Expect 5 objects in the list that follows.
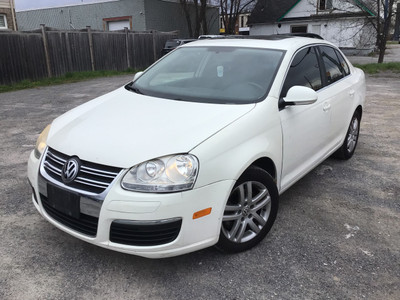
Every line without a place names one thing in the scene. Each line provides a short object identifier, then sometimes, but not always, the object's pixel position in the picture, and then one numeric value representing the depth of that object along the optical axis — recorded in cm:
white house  2927
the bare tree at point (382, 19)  1938
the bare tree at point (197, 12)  2584
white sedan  249
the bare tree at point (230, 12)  2714
